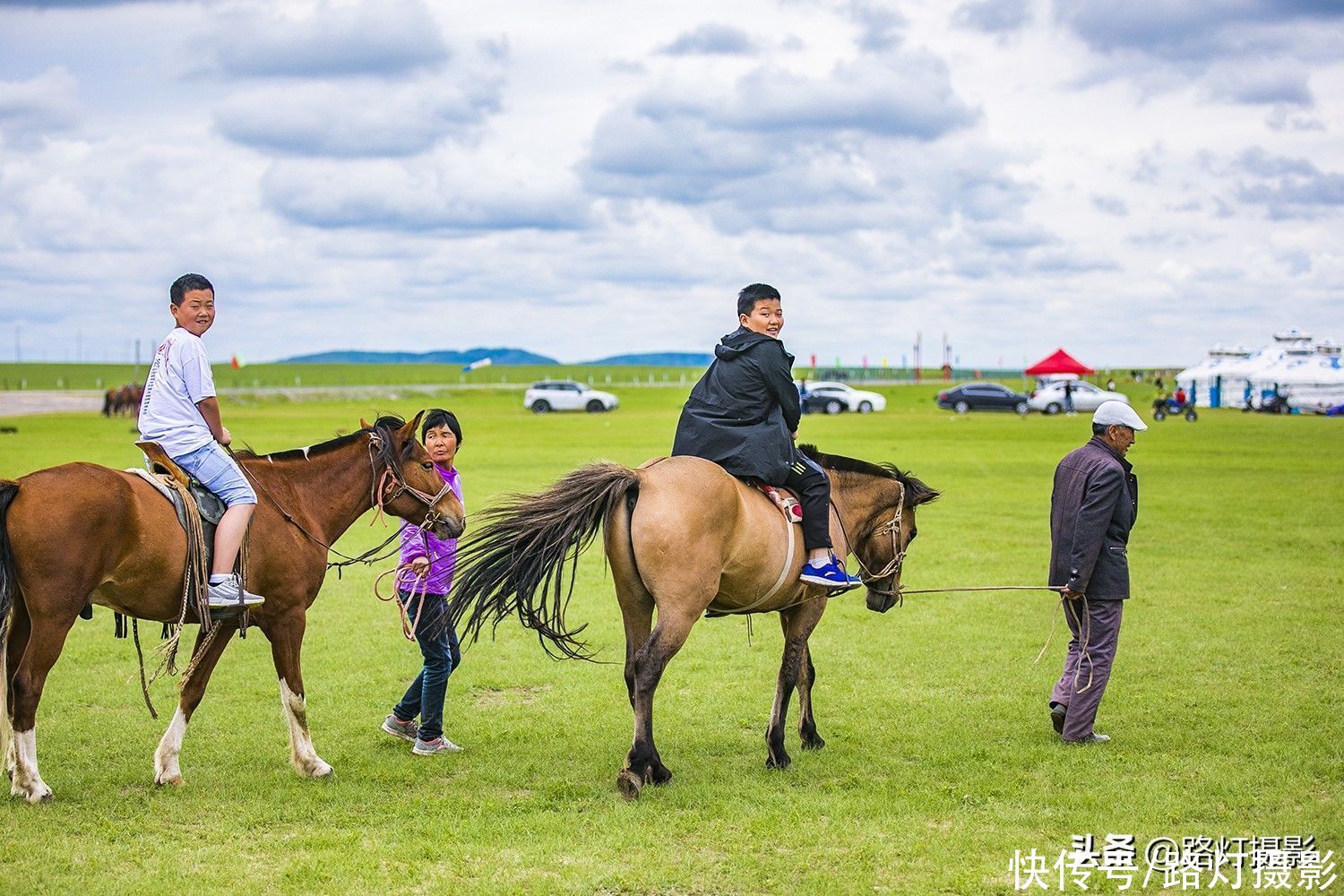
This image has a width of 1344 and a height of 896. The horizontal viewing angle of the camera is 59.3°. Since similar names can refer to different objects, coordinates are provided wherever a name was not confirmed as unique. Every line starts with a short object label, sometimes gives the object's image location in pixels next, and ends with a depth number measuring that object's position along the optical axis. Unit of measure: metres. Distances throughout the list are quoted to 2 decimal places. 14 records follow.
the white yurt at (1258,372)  64.81
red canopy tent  64.94
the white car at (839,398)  58.44
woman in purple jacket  7.58
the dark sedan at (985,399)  58.56
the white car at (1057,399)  57.09
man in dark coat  7.58
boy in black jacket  7.27
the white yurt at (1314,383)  59.85
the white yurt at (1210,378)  70.25
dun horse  6.71
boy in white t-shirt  6.75
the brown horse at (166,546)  6.22
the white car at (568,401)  60.66
